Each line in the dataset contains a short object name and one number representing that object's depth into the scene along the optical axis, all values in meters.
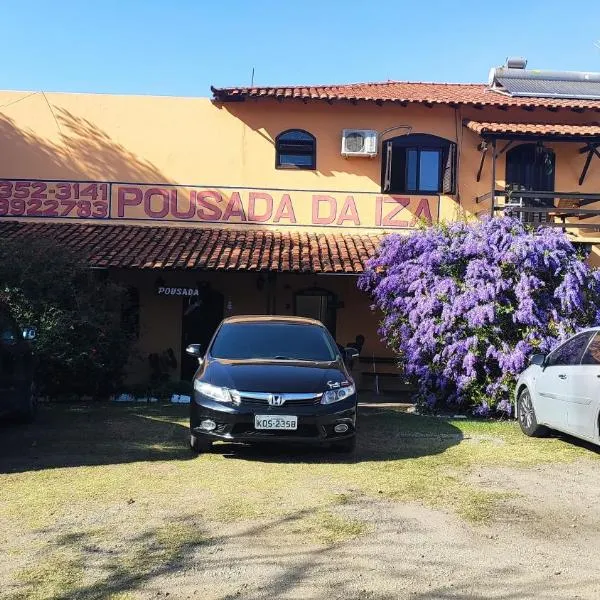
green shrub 10.91
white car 6.82
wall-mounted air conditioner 14.95
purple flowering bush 10.29
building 15.00
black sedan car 6.62
